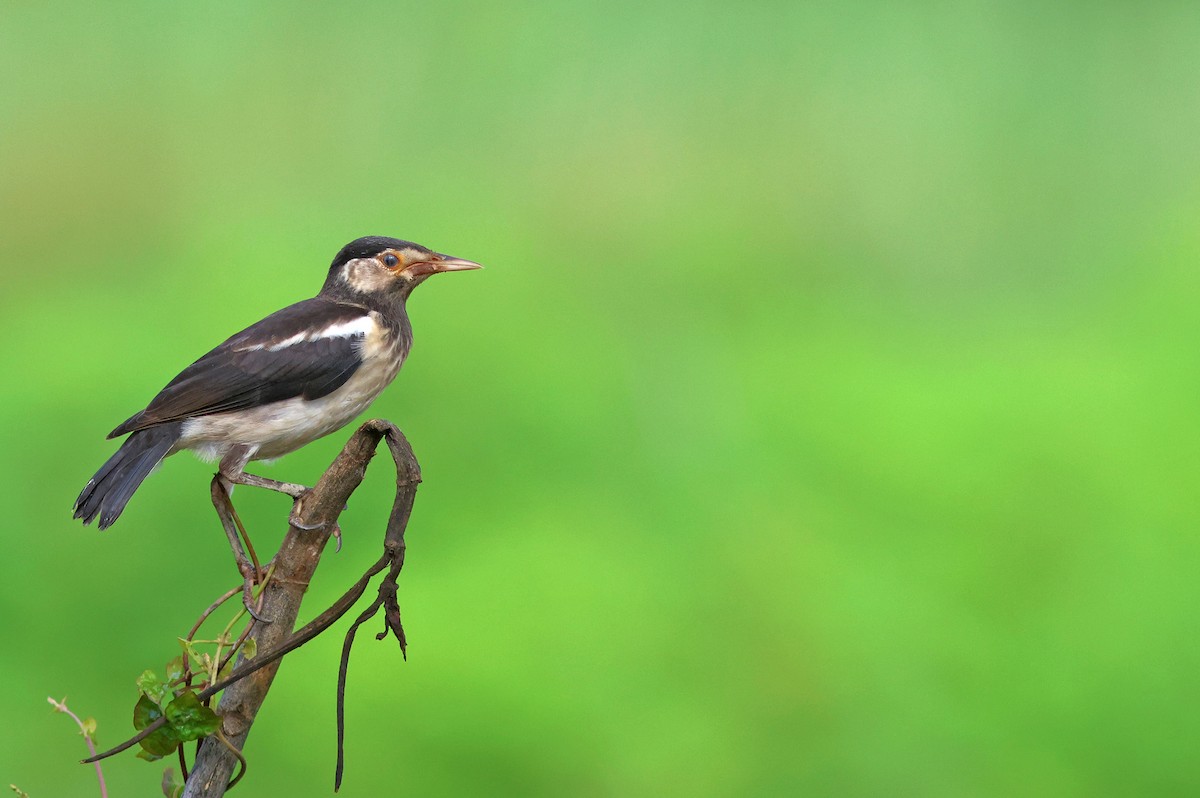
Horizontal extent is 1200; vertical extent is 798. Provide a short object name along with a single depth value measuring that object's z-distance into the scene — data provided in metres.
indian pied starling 6.07
